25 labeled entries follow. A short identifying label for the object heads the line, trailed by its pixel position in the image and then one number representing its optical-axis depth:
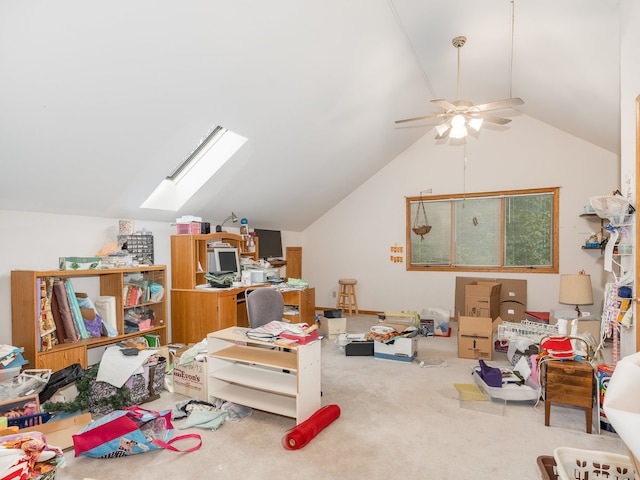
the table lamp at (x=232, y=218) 5.29
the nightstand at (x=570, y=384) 2.54
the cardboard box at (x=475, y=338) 4.25
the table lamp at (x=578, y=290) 4.32
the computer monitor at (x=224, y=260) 4.77
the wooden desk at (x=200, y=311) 4.19
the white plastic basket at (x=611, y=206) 2.58
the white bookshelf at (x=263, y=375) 2.61
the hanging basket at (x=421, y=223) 6.35
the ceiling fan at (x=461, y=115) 3.22
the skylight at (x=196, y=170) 4.07
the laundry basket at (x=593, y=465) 1.54
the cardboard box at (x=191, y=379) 3.04
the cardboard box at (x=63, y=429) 2.34
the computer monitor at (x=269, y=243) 6.18
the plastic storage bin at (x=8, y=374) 2.63
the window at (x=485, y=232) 5.63
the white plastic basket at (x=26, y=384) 2.50
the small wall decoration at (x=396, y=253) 6.57
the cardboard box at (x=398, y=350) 4.15
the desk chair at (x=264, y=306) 3.36
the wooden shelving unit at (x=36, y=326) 2.86
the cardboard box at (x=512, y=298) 5.56
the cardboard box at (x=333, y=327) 5.23
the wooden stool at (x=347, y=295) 6.74
